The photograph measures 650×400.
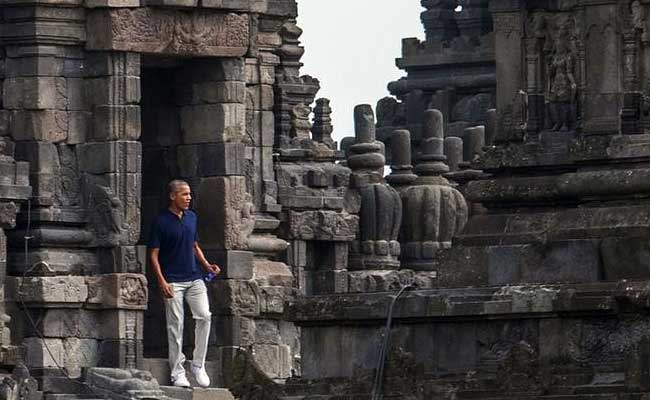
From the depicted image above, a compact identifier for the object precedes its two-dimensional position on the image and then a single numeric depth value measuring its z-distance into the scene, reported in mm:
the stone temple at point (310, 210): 32969
